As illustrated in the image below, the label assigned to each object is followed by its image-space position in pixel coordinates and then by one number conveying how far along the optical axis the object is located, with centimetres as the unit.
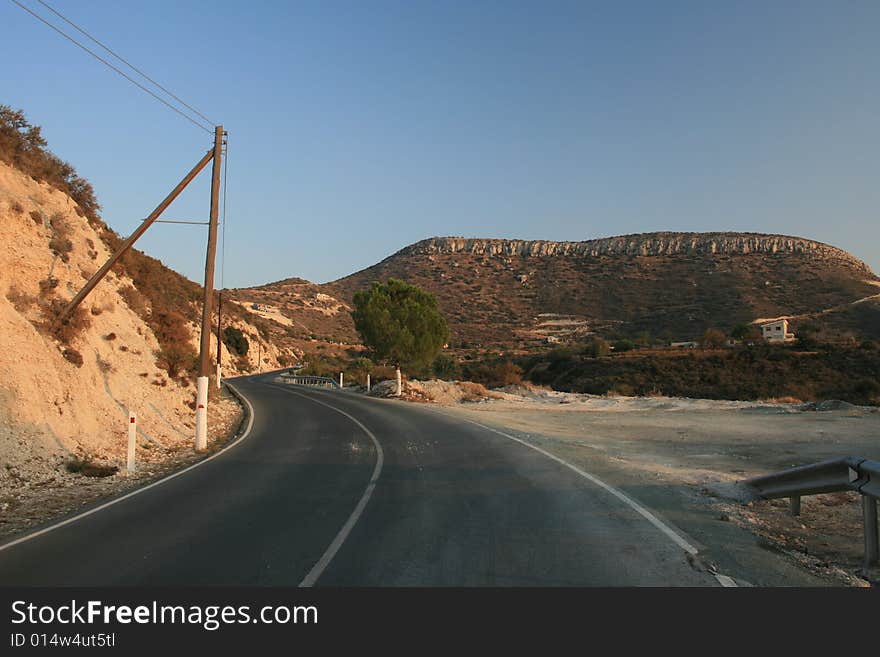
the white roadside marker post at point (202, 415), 1689
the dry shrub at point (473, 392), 4044
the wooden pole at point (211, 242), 1842
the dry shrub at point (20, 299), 1708
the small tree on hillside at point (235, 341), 7506
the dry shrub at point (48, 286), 1852
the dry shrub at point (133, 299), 2594
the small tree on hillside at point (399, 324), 4269
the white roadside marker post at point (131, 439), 1334
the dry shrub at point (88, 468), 1282
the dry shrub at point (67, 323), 1752
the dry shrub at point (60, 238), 2095
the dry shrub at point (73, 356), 1698
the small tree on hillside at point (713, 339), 5806
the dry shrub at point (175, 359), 2384
